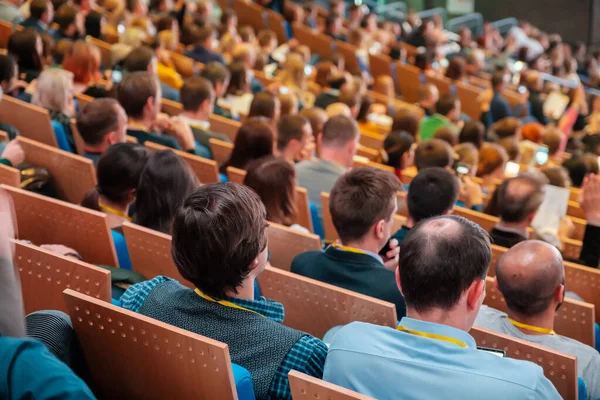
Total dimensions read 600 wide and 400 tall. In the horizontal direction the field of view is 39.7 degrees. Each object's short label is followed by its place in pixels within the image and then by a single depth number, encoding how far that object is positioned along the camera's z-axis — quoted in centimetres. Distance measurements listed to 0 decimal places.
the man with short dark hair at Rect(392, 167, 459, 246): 364
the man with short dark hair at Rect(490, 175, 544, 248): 398
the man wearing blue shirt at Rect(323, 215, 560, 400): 187
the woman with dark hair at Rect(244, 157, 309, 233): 379
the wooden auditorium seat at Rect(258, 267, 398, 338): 252
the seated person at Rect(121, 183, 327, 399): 205
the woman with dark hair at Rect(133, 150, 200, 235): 315
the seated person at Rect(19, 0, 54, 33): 752
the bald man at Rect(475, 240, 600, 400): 266
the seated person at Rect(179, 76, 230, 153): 564
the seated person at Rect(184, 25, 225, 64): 892
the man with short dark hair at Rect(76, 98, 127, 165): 421
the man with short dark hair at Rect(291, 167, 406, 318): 291
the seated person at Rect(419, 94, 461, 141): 804
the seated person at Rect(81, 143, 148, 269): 339
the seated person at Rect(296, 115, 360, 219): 480
